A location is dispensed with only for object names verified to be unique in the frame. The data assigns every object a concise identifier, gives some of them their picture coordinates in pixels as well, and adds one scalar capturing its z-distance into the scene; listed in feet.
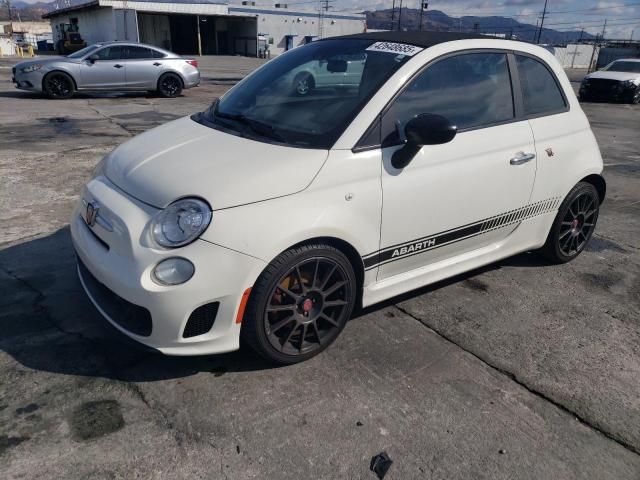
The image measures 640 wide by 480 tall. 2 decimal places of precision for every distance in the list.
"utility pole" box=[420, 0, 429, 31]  174.81
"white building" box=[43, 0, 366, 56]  133.18
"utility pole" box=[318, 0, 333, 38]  180.34
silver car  41.98
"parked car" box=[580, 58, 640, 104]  58.23
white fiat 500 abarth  8.11
